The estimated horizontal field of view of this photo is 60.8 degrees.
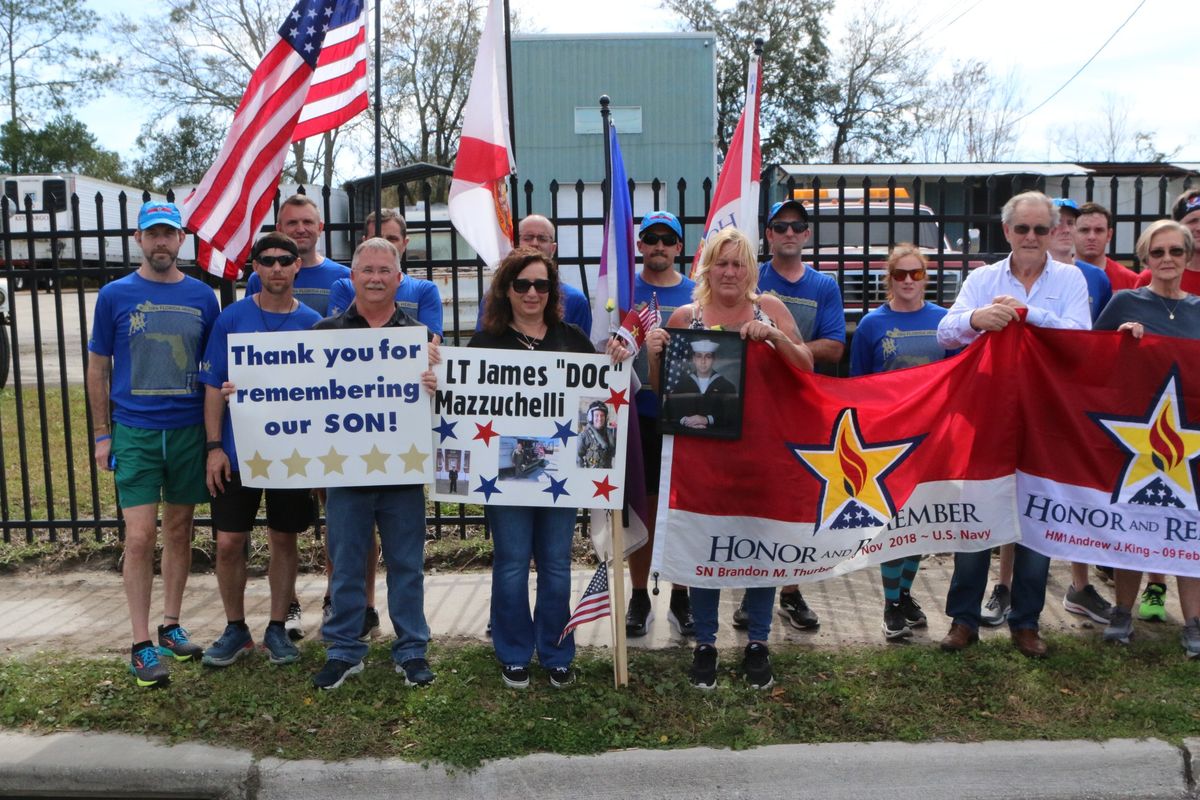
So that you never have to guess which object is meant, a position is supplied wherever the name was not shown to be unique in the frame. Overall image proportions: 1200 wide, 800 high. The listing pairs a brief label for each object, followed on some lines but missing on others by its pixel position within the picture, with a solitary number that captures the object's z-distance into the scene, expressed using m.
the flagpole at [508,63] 5.38
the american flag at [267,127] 5.26
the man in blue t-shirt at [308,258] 5.27
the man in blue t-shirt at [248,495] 4.72
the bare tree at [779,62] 40.03
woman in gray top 4.85
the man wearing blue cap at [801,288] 5.15
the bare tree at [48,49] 48.12
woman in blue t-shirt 5.15
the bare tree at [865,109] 42.25
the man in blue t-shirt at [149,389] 4.76
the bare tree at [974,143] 48.50
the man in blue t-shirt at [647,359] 5.08
